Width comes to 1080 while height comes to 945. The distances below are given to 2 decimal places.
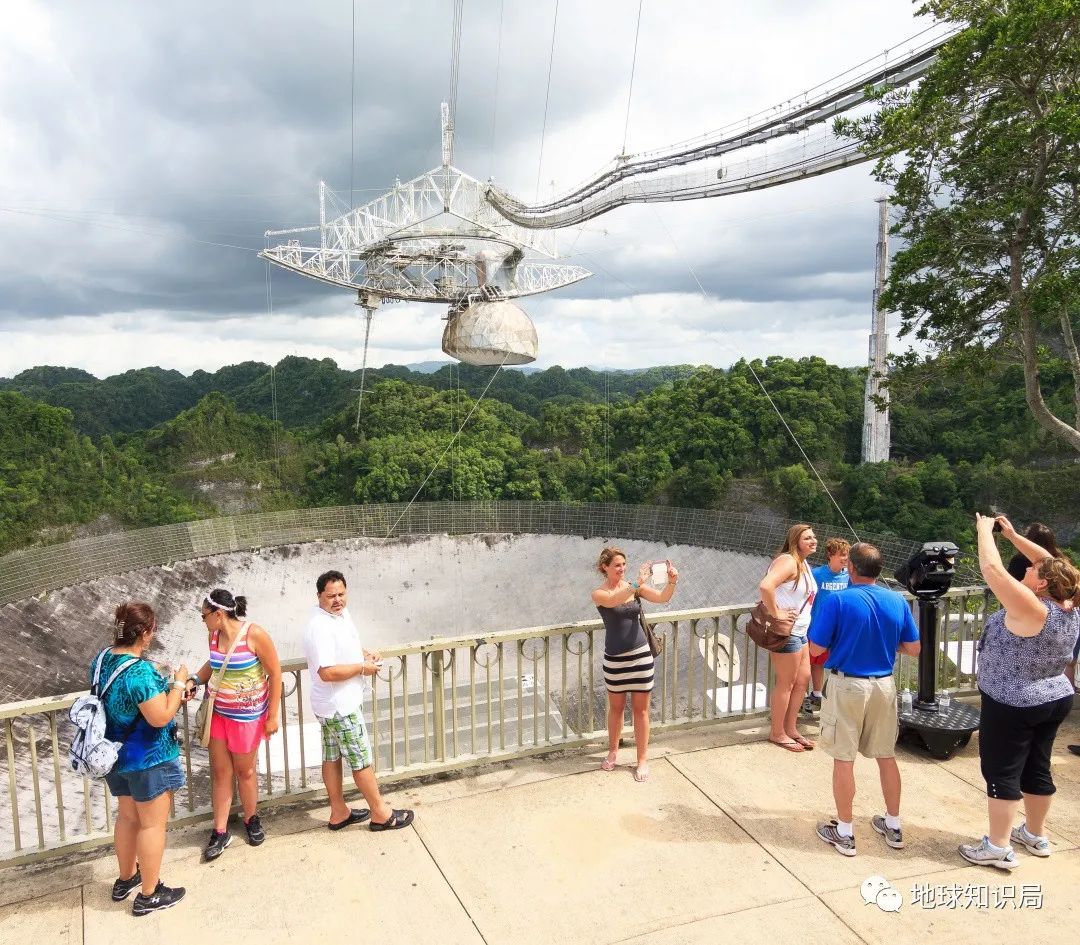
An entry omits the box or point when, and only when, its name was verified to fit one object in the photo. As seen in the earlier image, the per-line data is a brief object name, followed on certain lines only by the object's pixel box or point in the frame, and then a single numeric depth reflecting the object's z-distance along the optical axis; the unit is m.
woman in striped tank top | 3.20
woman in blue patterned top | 2.79
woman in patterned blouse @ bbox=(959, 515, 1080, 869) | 2.91
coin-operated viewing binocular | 4.16
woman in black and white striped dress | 3.81
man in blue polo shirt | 3.19
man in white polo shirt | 3.30
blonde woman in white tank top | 3.91
